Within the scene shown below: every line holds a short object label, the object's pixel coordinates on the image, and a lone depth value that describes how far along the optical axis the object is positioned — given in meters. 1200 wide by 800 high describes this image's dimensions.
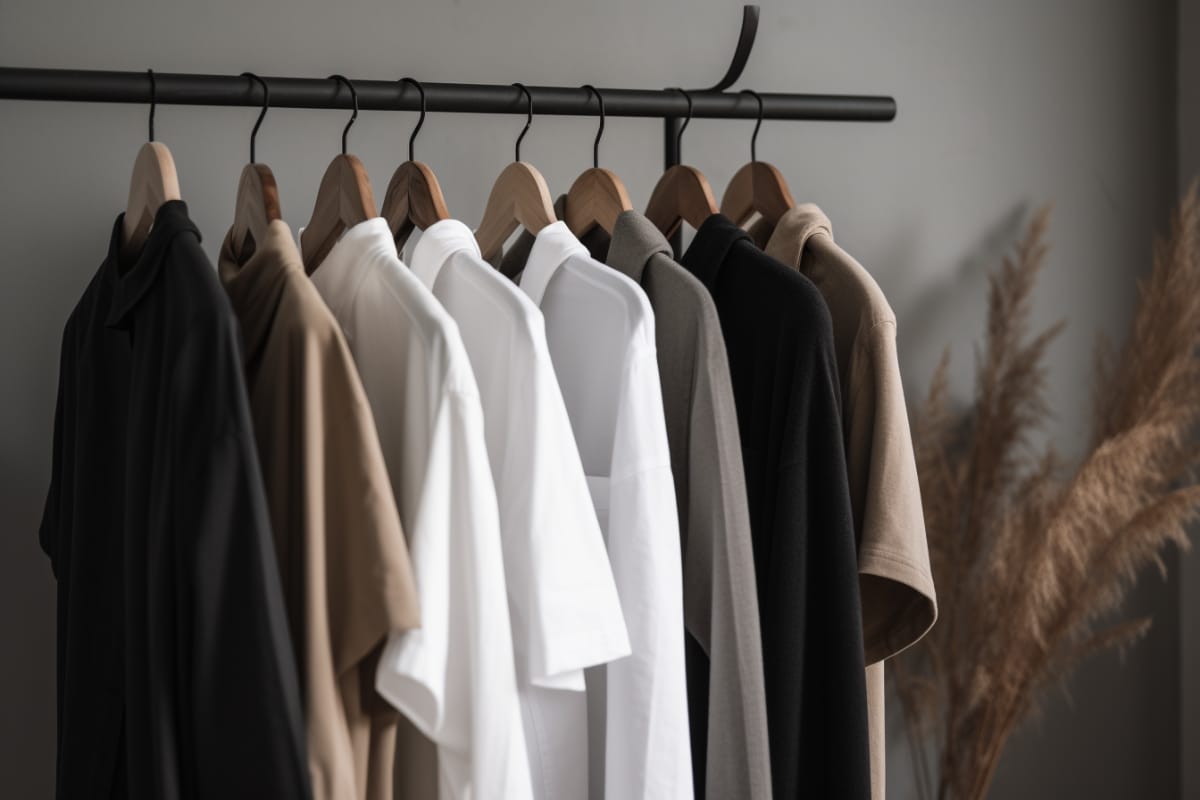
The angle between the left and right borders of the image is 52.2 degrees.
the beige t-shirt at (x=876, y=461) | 1.24
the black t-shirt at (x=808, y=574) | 1.18
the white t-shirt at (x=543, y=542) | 1.09
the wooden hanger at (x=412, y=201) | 1.29
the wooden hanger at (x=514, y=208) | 1.33
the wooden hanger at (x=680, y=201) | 1.39
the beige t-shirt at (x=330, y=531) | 1.03
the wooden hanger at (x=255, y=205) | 1.25
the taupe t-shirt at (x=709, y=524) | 1.15
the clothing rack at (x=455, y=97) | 1.26
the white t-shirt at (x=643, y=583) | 1.14
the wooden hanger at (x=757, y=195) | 1.44
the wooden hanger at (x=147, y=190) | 1.22
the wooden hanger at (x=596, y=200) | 1.38
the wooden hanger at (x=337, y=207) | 1.27
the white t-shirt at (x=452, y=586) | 1.05
